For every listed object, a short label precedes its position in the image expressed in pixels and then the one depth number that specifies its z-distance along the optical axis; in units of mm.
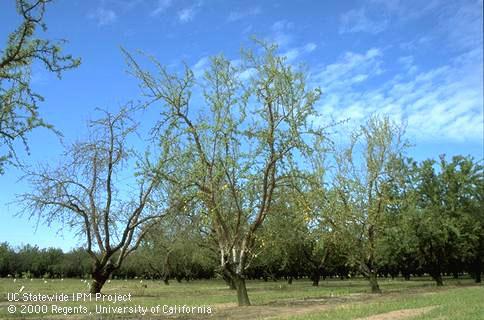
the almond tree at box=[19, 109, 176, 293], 29656
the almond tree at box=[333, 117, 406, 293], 35031
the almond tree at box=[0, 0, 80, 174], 13974
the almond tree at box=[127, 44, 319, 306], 20953
